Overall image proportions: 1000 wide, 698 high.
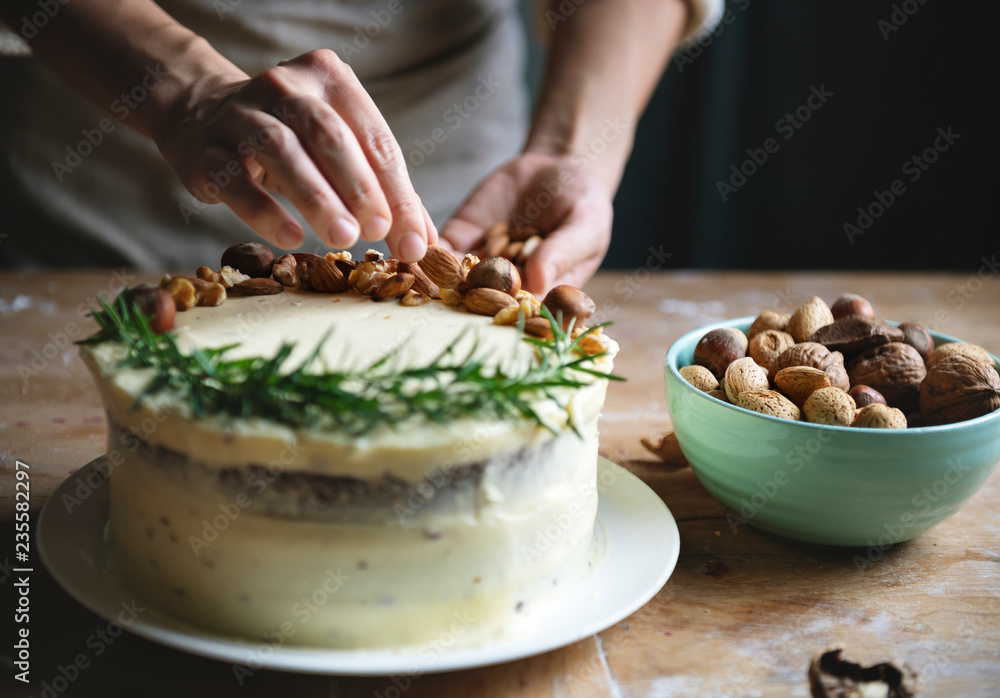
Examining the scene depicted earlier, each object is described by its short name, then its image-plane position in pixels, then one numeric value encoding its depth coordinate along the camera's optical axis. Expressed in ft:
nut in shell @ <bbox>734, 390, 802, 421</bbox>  2.79
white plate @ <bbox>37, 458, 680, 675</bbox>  2.09
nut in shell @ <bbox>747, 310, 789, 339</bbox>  3.38
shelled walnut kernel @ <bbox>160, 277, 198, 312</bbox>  2.75
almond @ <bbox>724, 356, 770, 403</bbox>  2.91
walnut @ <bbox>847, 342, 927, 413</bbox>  2.93
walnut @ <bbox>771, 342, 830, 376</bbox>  2.97
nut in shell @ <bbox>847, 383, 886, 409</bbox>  2.84
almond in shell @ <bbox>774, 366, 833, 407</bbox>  2.84
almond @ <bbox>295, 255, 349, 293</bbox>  2.99
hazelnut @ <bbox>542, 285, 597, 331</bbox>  2.77
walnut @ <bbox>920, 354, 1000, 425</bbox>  2.74
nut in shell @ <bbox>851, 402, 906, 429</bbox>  2.67
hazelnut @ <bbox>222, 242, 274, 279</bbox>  3.11
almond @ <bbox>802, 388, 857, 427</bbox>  2.72
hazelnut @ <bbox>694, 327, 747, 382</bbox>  3.13
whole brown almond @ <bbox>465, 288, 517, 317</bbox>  2.76
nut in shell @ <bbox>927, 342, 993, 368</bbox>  2.98
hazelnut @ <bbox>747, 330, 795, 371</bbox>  3.14
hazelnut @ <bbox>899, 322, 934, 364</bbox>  3.17
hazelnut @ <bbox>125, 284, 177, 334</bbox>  2.51
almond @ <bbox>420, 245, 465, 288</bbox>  3.09
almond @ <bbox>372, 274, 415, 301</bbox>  2.88
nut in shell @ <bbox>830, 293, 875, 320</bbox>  3.40
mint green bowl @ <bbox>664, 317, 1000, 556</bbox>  2.60
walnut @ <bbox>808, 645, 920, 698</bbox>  2.26
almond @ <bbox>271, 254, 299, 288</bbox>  3.09
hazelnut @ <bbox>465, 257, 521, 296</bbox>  2.87
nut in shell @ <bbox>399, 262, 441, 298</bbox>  2.96
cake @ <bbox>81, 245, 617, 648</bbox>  2.07
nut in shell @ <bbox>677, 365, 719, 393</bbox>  3.05
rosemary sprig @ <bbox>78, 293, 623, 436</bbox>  2.06
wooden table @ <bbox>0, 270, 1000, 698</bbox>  2.31
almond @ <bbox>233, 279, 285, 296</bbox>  2.93
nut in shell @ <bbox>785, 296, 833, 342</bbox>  3.28
